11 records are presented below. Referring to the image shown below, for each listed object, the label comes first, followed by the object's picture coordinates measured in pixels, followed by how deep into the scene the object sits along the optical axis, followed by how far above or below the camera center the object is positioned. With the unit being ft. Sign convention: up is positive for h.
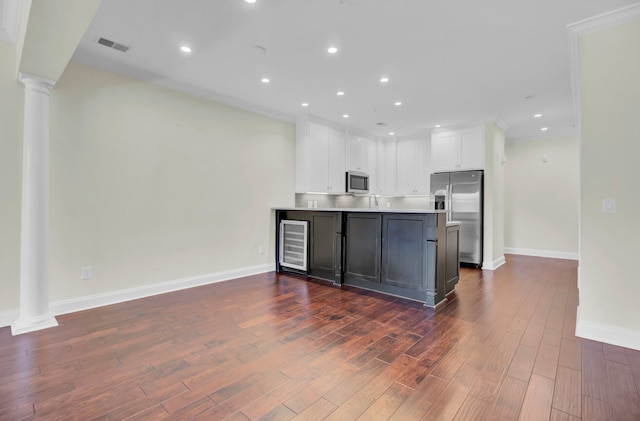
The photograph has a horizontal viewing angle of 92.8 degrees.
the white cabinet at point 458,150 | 18.01 +3.69
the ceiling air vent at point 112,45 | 9.39 +5.21
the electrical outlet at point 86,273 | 10.49 -2.21
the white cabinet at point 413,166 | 21.59 +3.14
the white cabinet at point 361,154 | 20.61 +3.90
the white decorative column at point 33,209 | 9.02 +0.00
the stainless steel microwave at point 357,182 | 20.10 +1.85
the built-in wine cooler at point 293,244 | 15.61 -1.84
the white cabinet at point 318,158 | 17.53 +3.07
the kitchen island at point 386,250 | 11.24 -1.72
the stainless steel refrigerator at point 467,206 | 17.94 +0.21
